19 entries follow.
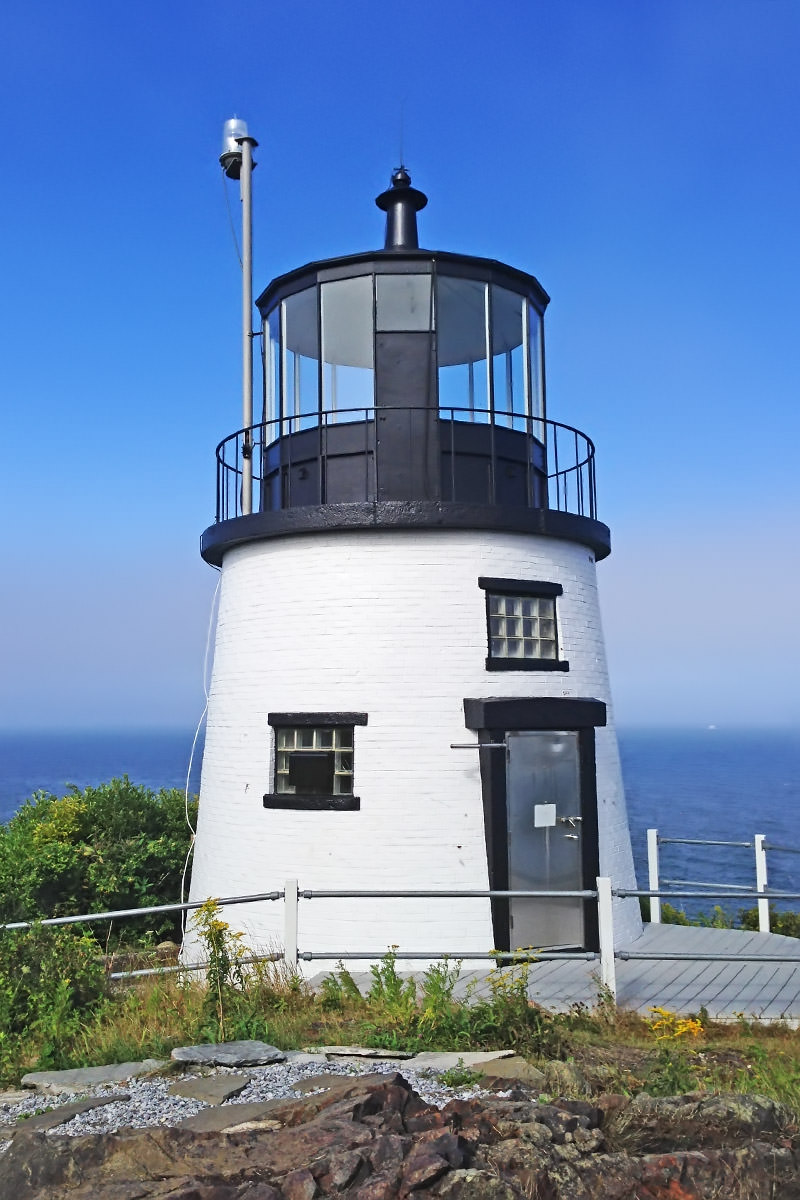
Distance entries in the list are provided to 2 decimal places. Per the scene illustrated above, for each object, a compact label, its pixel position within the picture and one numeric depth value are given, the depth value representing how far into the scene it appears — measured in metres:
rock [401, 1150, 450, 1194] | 4.05
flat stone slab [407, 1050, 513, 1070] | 6.09
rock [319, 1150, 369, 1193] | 4.07
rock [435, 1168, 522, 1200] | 4.02
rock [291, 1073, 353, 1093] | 5.56
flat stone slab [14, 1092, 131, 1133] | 5.26
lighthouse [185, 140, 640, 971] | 10.57
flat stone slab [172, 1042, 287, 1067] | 6.21
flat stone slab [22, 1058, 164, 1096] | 6.15
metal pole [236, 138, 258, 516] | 12.25
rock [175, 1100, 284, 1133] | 4.97
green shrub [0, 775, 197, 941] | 12.82
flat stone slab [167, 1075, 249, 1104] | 5.57
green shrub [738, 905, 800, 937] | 15.09
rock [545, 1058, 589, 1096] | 5.40
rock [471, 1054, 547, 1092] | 5.65
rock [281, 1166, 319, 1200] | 4.00
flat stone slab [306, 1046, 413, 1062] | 6.40
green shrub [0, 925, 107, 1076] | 7.37
